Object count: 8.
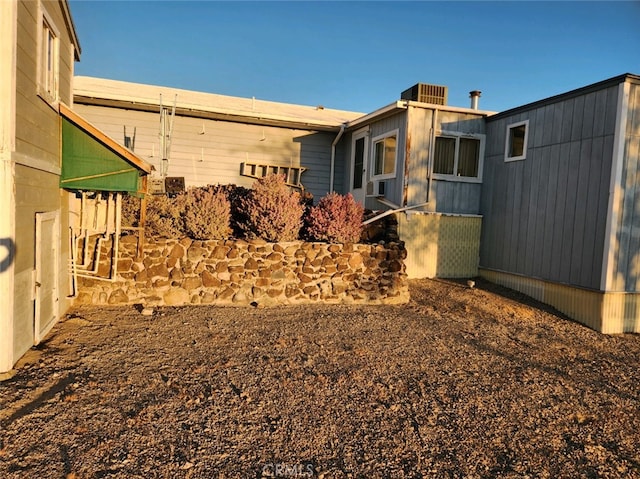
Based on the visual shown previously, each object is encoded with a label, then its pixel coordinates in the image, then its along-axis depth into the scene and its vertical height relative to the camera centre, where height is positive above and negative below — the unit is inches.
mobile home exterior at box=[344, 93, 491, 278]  414.0 +38.5
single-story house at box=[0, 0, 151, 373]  165.9 +17.3
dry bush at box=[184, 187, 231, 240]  301.6 -6.2
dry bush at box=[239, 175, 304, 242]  310.2 -0.2
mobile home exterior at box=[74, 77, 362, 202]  445.1 +82.5
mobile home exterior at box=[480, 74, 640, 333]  301.9 +19.3
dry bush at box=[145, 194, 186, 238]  299.0 -8.1
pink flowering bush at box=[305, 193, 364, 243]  323.6 -4.0
